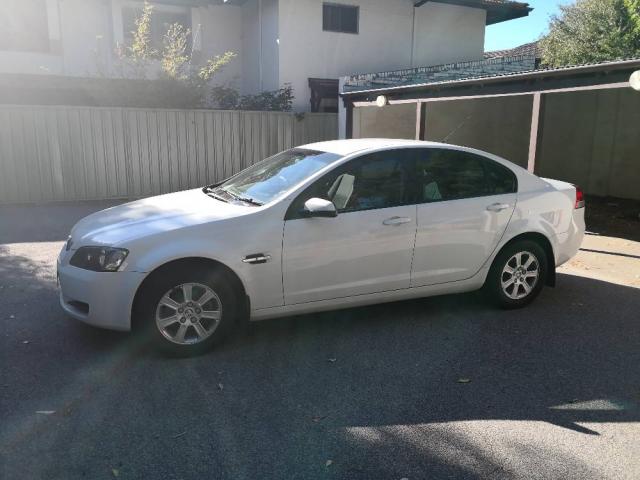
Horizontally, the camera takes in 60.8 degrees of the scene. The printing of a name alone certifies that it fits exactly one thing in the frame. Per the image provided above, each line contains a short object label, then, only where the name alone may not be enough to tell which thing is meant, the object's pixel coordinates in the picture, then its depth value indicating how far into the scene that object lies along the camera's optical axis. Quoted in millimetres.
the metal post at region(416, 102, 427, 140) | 11234
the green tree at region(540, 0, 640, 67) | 19266
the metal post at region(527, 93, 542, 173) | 8922
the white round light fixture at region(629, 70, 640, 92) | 7133
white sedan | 3979
